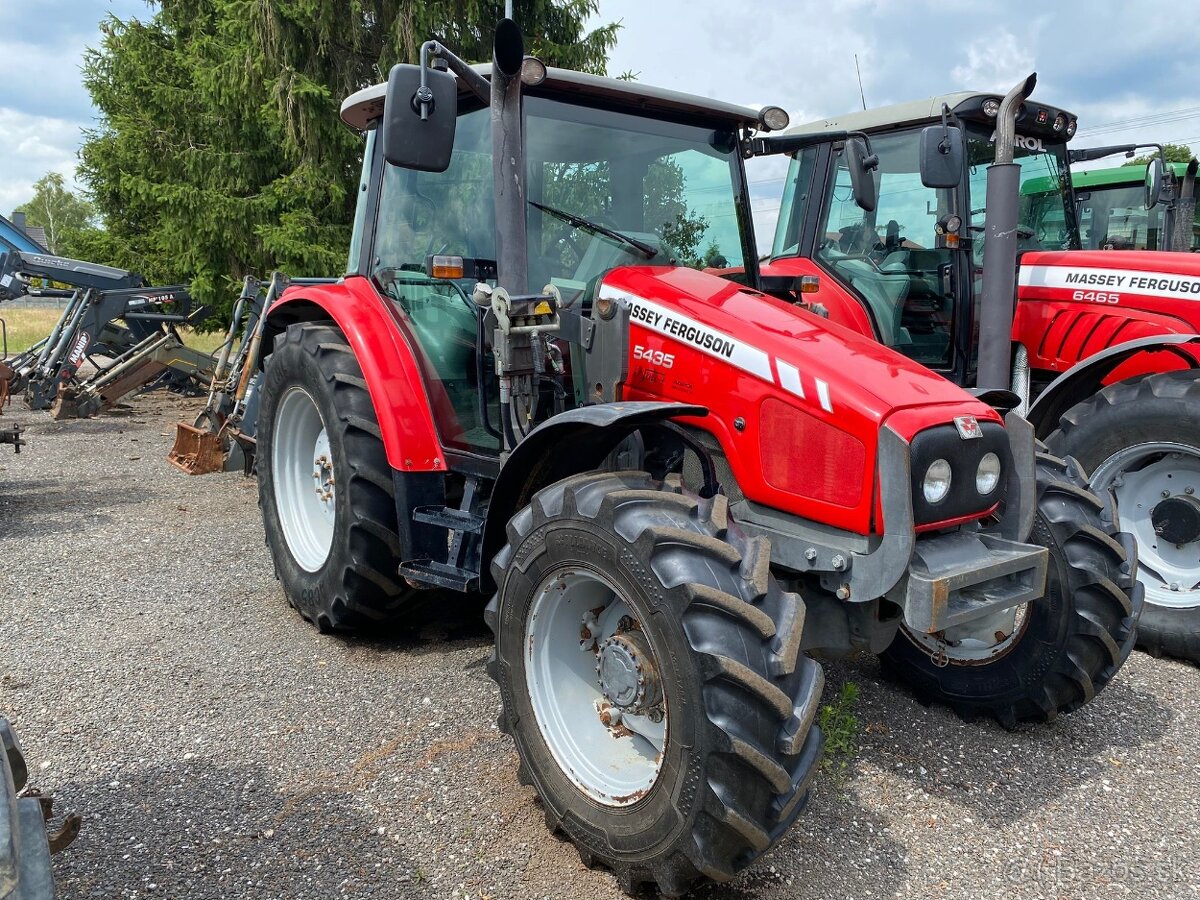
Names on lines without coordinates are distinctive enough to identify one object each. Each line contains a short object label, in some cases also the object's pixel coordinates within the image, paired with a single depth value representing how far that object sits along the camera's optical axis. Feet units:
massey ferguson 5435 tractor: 7.52
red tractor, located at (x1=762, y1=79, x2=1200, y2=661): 14.05
